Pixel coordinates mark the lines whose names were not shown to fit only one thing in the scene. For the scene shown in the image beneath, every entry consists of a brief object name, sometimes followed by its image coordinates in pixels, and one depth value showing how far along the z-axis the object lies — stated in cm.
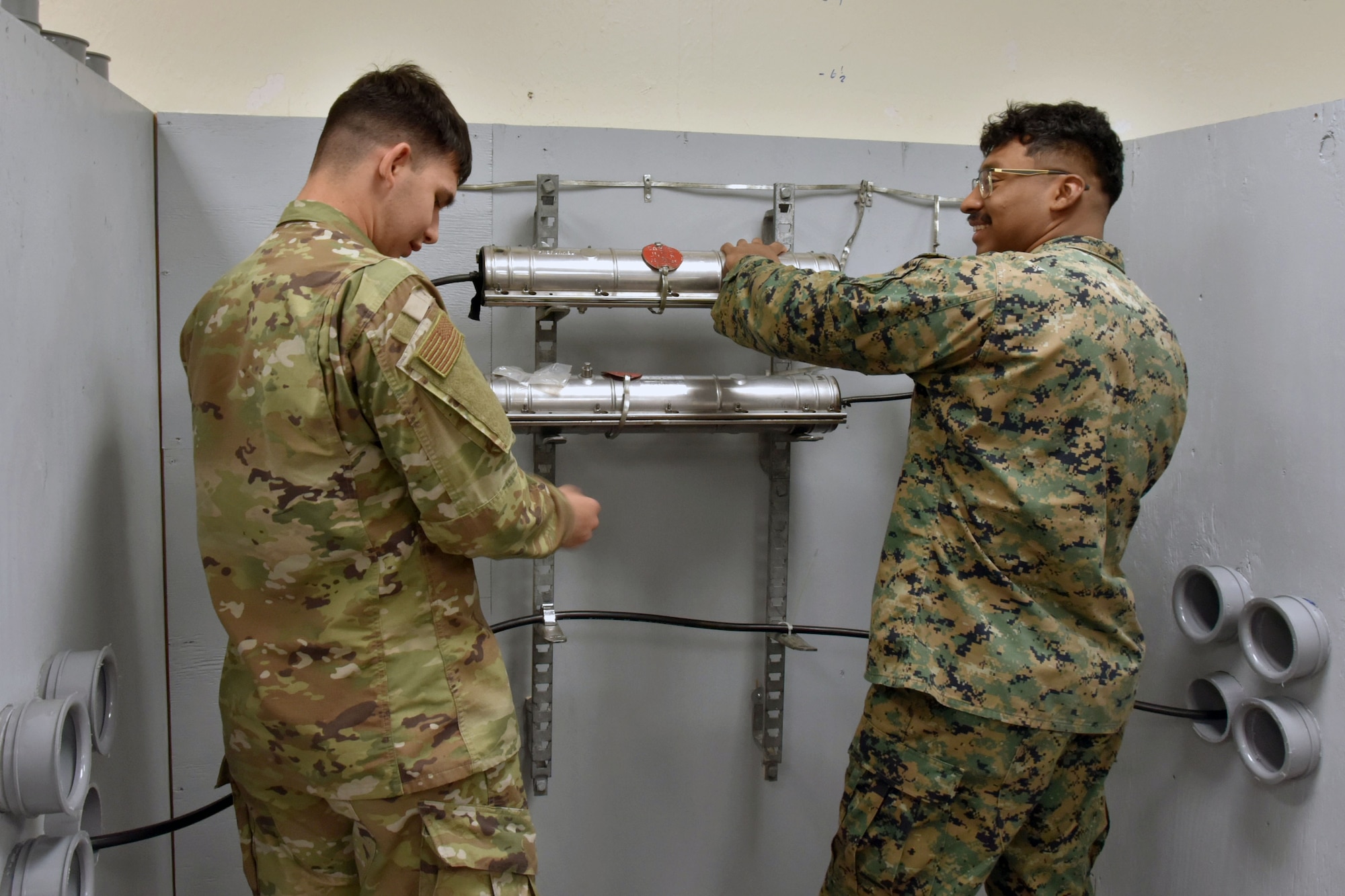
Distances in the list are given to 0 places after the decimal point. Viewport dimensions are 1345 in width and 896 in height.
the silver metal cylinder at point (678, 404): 148
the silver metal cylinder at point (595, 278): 146
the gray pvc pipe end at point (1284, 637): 130
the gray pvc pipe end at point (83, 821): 104
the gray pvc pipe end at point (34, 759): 93
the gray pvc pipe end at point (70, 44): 124
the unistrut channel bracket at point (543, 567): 161
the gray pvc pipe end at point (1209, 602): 144
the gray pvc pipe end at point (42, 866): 94
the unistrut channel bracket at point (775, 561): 170
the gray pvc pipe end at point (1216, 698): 147
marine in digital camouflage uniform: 121
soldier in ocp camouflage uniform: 98
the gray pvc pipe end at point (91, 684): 105
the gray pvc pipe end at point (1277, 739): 132
